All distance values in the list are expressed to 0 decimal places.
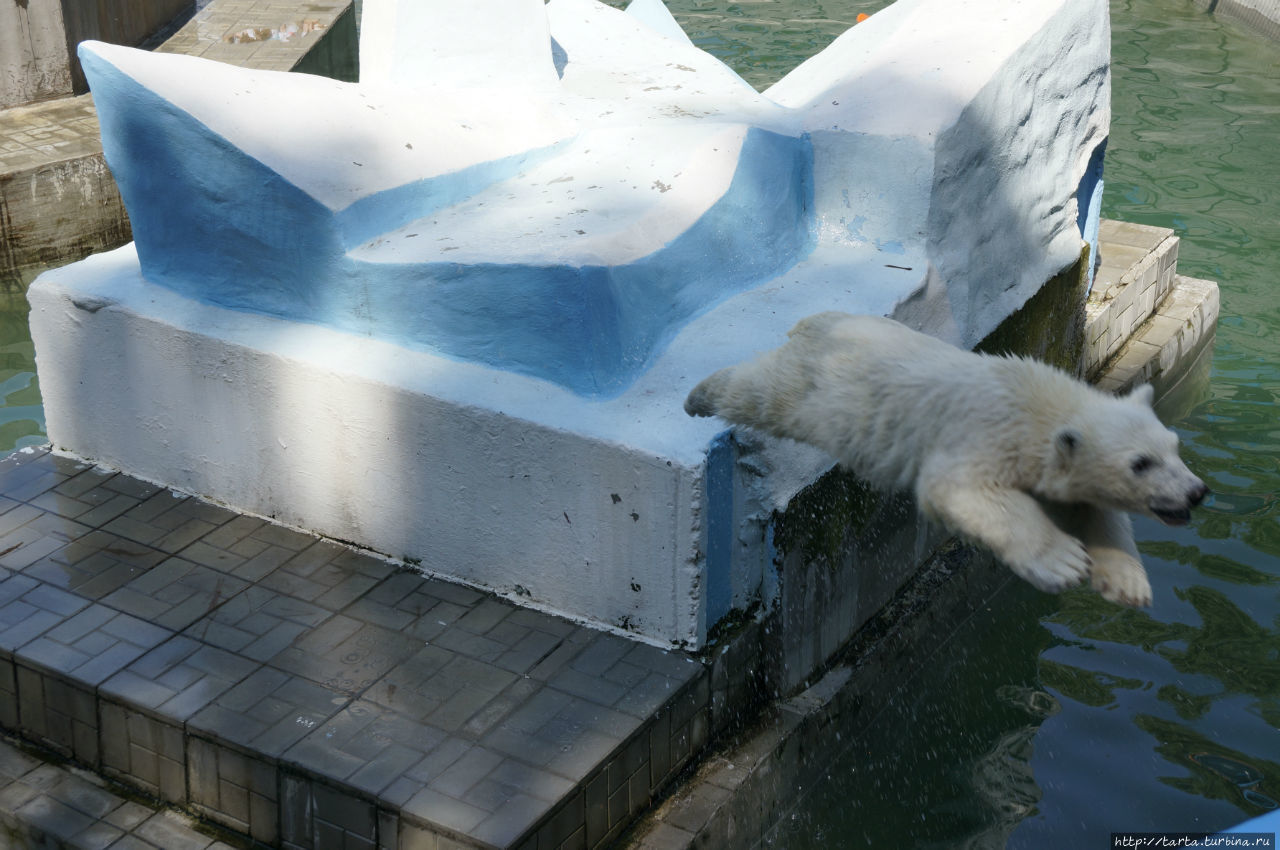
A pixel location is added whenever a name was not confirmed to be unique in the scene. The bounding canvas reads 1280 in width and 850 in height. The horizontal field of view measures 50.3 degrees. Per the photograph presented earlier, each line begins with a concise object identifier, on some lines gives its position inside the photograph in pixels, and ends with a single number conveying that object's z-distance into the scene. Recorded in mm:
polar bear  3064
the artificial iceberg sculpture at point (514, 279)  4059
